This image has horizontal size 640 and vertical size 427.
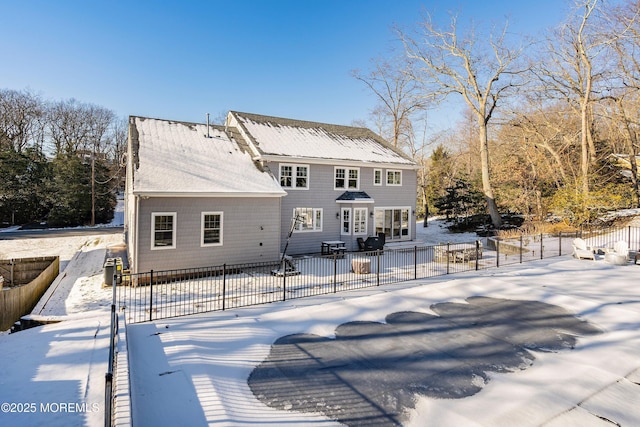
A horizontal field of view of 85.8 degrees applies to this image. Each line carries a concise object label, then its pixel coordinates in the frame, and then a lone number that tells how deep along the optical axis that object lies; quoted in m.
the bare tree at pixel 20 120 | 36.56
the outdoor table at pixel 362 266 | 13.11
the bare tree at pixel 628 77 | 20.50
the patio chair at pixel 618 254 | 13.32
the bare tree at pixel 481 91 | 24.05
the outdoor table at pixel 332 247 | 16.98
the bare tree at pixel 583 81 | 20.88
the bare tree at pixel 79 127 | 40.91
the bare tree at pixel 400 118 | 33.66
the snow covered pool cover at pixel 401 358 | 5.03
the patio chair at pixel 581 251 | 14.23
